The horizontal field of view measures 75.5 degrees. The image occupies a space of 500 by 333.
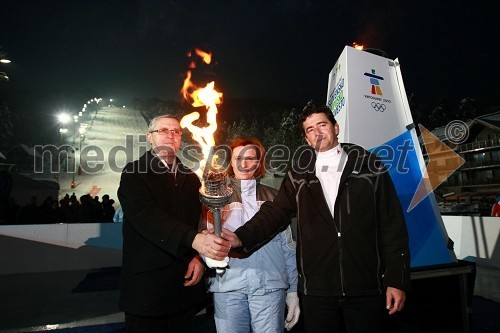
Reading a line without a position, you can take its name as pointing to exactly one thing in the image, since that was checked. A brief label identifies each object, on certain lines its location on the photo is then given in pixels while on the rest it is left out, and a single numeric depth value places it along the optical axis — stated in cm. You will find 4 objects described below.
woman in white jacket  278
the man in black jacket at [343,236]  264
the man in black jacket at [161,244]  247
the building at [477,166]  4328
